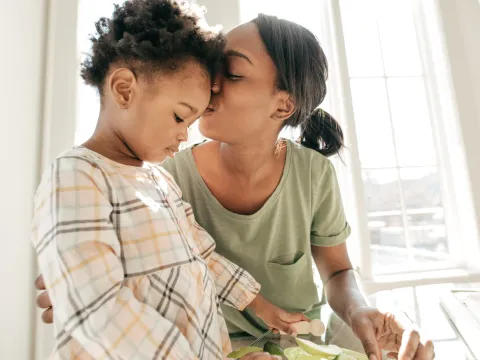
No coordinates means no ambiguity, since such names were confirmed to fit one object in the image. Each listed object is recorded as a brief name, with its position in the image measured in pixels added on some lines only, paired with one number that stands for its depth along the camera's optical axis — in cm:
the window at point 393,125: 177
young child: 38
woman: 71
